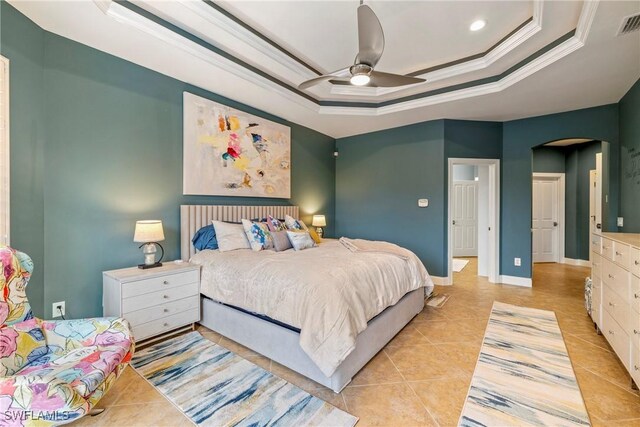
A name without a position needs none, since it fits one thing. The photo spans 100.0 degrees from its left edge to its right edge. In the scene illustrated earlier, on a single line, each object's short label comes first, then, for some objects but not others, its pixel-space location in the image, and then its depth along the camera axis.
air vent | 2.08
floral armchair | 1.21
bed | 1.87
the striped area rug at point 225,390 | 1.66
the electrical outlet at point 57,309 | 2.38
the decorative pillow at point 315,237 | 3.87
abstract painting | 3.34
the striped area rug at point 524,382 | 1.68
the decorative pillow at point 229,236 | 3.15
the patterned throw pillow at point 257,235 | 3.23
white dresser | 1.83
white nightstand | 2.33
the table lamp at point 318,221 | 5.18
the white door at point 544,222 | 6.17
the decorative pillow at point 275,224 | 3.62
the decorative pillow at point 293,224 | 3.91
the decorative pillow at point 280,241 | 3.32
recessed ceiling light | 2.63
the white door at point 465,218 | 7.23
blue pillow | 3.21
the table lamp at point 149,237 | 2.60
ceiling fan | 1.96
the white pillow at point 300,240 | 3.38
